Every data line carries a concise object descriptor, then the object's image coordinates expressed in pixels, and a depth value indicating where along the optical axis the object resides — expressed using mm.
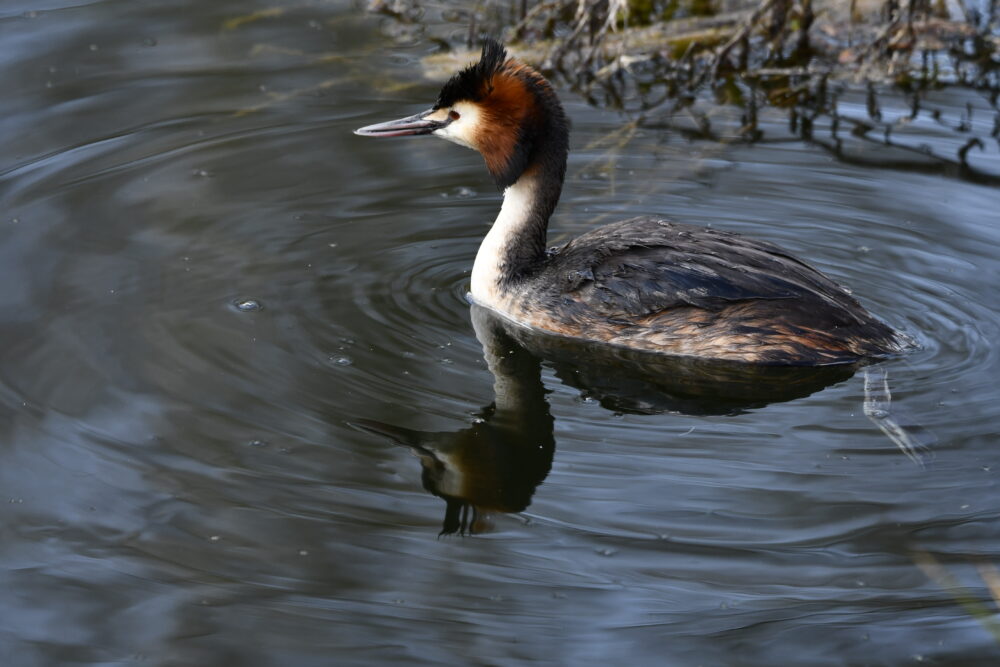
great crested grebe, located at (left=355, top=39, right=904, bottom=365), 10281
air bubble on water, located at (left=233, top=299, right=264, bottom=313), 11000
